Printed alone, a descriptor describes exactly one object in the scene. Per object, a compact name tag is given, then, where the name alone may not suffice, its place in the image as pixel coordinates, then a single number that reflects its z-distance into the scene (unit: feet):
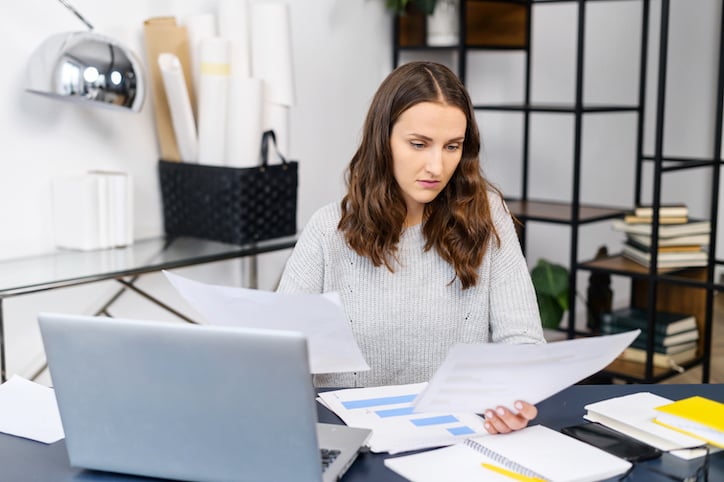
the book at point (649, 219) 10.03
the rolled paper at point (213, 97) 8.24
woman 5.82
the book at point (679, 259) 9.97
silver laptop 3.48
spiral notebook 3.91
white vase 10.88
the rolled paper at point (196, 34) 8.49
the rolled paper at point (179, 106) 8.14
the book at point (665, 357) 10.23
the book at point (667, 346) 10.22
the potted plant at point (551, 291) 10.67
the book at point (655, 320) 10.23
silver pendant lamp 7.17
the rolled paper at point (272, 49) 8.69
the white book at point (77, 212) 7.80
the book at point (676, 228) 9.98
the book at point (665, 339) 10.21
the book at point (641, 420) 4.28
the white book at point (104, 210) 7.82
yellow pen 3.86
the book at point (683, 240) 10.01
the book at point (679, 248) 9.99
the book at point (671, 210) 10.03
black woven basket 8.27
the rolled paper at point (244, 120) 8.18
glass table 6.93
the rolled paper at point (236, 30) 8.63
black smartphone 4.18
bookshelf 9.70
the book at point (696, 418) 4.31
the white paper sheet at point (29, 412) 4.49
